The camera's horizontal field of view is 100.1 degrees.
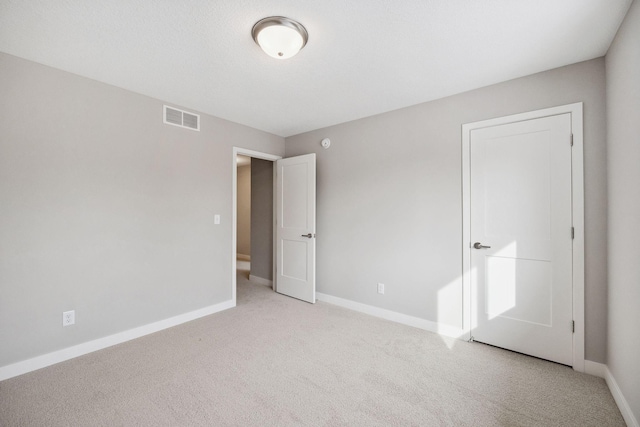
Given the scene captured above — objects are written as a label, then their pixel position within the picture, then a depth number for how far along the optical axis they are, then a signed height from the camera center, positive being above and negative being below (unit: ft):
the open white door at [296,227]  12.35 -0.64
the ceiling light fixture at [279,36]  5.58 +3.86
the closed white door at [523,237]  7.29 -0.70
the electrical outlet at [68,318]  7.55 -2.93
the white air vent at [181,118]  9.75 +3.61
